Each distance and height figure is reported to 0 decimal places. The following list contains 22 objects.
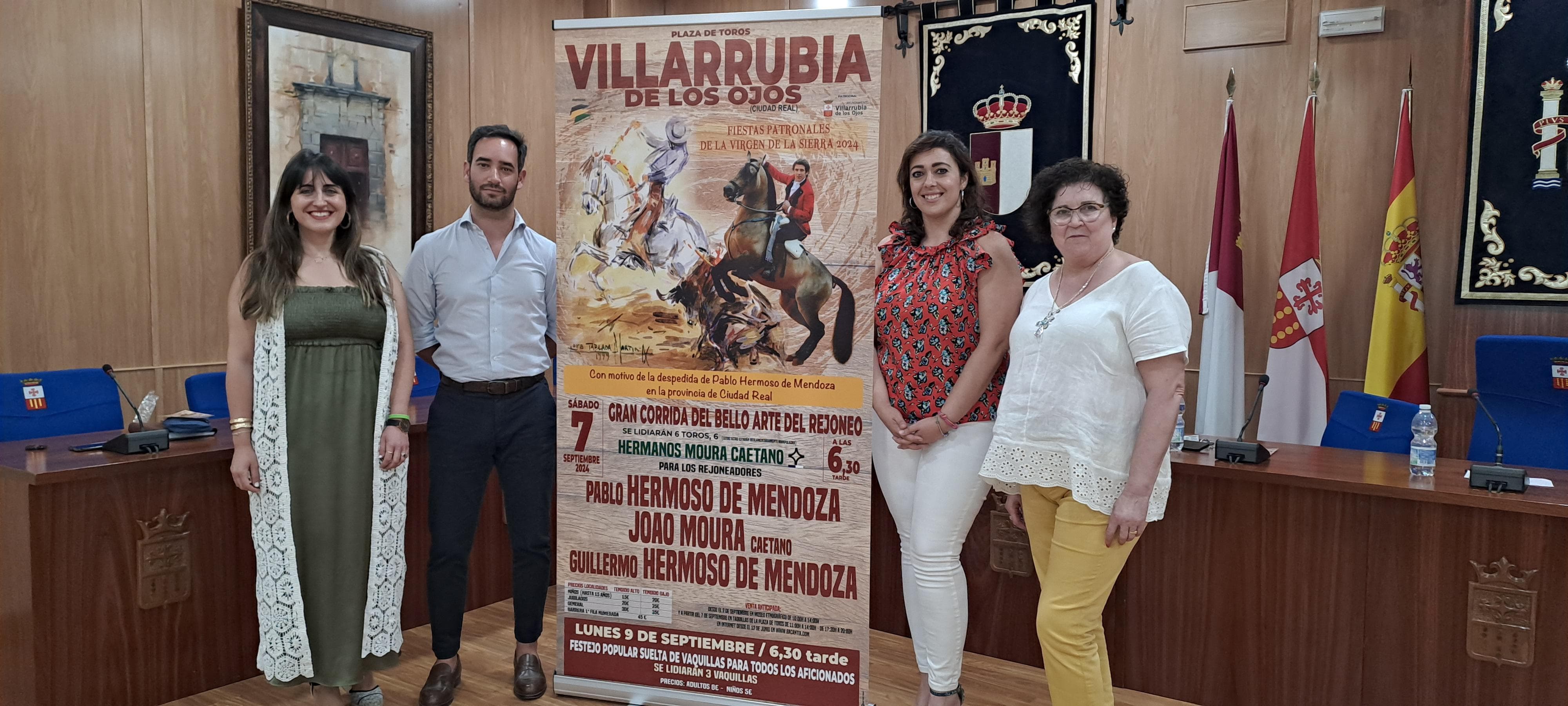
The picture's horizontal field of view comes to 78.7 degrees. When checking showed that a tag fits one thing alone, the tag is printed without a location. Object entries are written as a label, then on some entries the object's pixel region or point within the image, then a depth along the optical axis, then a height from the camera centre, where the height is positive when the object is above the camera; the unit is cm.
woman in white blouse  197 -21
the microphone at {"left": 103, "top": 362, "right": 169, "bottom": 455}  264 -39
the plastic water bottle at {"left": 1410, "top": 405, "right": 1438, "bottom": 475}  258 -35
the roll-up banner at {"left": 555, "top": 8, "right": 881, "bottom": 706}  247 -11
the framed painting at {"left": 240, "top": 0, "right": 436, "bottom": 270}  441 +97
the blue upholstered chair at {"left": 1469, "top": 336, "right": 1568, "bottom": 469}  308 -26
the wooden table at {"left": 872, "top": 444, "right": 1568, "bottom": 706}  231 -72
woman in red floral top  237 -16
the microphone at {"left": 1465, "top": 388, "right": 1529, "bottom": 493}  236 -39
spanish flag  394 +7
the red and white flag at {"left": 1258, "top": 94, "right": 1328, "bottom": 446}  409 -9
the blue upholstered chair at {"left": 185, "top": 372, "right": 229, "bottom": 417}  361 -34
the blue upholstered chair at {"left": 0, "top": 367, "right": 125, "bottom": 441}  318 -36
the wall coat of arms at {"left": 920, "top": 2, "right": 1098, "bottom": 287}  468 +111
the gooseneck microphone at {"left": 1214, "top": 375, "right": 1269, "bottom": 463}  274 -39
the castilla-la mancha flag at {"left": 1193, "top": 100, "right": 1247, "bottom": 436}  425 +0
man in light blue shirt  269 -20
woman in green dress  243 -32
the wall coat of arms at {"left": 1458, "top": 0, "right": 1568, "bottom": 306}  350 +62
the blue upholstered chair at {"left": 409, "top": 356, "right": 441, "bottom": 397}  455 -36
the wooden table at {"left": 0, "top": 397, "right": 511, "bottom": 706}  244 -75
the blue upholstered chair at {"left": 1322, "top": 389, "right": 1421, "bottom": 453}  306 -35
